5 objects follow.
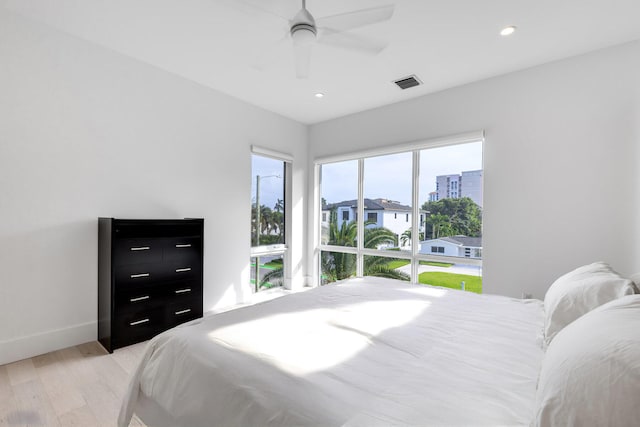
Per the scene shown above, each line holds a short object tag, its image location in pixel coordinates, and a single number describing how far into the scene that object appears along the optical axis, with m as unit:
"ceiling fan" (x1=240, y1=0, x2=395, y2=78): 1.65
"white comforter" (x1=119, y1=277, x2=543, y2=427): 0.83
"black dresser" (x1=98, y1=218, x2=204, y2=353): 2.40
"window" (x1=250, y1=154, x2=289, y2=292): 4.02
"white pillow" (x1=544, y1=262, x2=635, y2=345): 1.21
